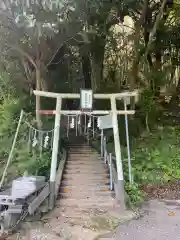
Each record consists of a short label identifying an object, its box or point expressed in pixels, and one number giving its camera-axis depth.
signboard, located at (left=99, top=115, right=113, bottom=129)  4.14
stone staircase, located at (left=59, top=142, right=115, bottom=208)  3.72
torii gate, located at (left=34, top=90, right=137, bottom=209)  3.73
